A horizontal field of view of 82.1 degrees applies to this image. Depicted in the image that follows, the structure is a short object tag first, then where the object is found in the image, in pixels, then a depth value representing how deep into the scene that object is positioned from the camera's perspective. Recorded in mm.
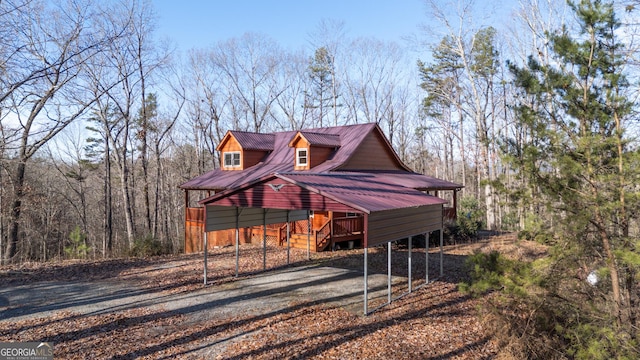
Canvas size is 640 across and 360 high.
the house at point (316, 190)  10117
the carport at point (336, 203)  9352
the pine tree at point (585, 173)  5469
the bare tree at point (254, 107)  33969
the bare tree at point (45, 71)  7266
